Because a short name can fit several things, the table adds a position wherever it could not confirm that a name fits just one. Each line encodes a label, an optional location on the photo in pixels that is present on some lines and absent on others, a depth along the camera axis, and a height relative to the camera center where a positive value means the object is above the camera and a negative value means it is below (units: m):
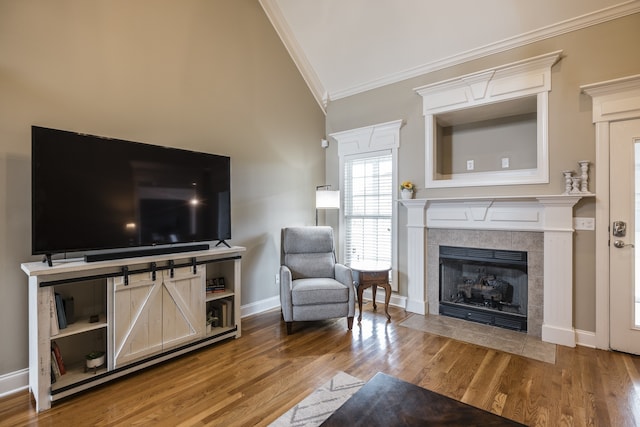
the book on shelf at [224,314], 3.03 -1.00
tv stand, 1.95 -0.78
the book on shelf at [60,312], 2.06 -0.67
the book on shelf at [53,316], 1.98 -0.67
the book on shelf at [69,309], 2.16 -0.69
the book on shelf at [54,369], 2.04 -1.05
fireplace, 2.91 -0.31
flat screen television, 2.06 +0.14
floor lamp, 4.00 +0.18
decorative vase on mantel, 3.79 +0.23
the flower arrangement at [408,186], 3.79 +0.33
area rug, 1.82 -1.24
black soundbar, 2.20 -0.32
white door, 2.65 -0.22
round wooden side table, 3.46 -0.75
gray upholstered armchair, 3.10 -0.75
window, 4.04 +0.28
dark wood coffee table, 1.23 -0.85
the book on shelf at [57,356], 2.07 -0.97
